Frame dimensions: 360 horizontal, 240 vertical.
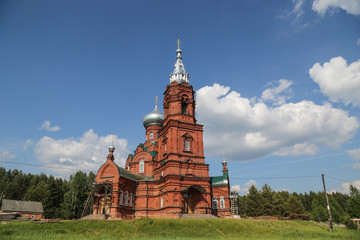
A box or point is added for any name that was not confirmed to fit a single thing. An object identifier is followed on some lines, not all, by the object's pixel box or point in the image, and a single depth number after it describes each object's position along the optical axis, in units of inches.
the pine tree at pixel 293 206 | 1967.8
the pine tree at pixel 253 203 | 1964.8
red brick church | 1133.1
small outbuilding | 1482.5
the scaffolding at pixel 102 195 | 1129.6
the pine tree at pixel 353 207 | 2069.4
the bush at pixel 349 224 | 1248.8
